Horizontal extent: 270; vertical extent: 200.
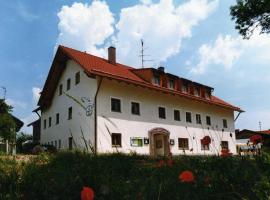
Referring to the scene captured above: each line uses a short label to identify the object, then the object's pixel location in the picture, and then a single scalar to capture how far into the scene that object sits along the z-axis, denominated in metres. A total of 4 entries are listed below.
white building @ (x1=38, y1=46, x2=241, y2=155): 23.06
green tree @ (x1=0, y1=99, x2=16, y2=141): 21.06
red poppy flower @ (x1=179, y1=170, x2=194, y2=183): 2.28
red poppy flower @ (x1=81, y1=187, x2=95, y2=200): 1.80
